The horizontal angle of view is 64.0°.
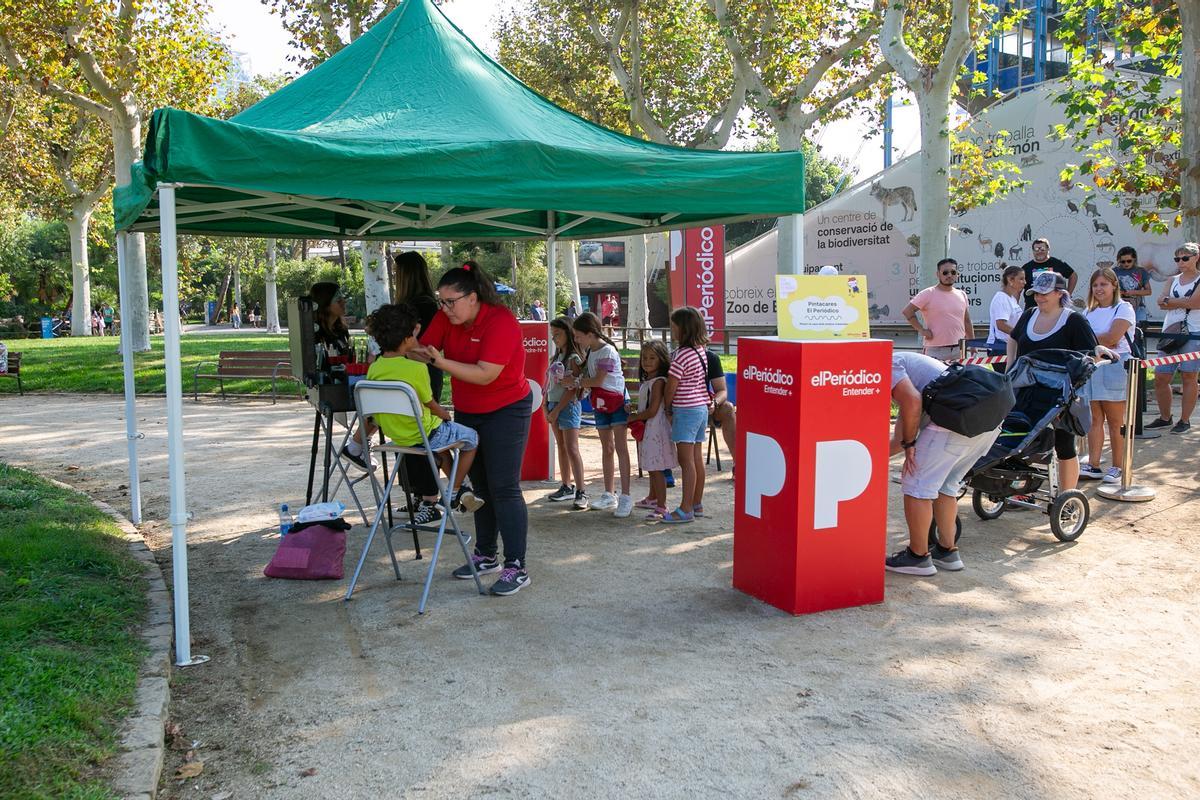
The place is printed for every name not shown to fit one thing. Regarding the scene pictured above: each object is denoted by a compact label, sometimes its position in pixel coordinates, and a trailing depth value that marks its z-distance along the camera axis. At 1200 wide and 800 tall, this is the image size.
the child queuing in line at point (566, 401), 7.08
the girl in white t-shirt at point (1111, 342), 7.43
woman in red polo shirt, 4.88
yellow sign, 4.73
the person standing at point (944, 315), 9.55
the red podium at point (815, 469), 4.66
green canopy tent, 4.26
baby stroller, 5.96
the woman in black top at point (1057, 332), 6.34
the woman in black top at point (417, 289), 6.39
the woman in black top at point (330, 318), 6.70
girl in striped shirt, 6.43
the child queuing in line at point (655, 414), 6.57
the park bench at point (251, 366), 15.56
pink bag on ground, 5.45
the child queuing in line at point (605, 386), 6.76
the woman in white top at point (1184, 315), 9.20
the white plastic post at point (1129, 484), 7.24
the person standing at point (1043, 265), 9.88
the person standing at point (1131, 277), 10.11
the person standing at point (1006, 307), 9.27
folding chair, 4.79
